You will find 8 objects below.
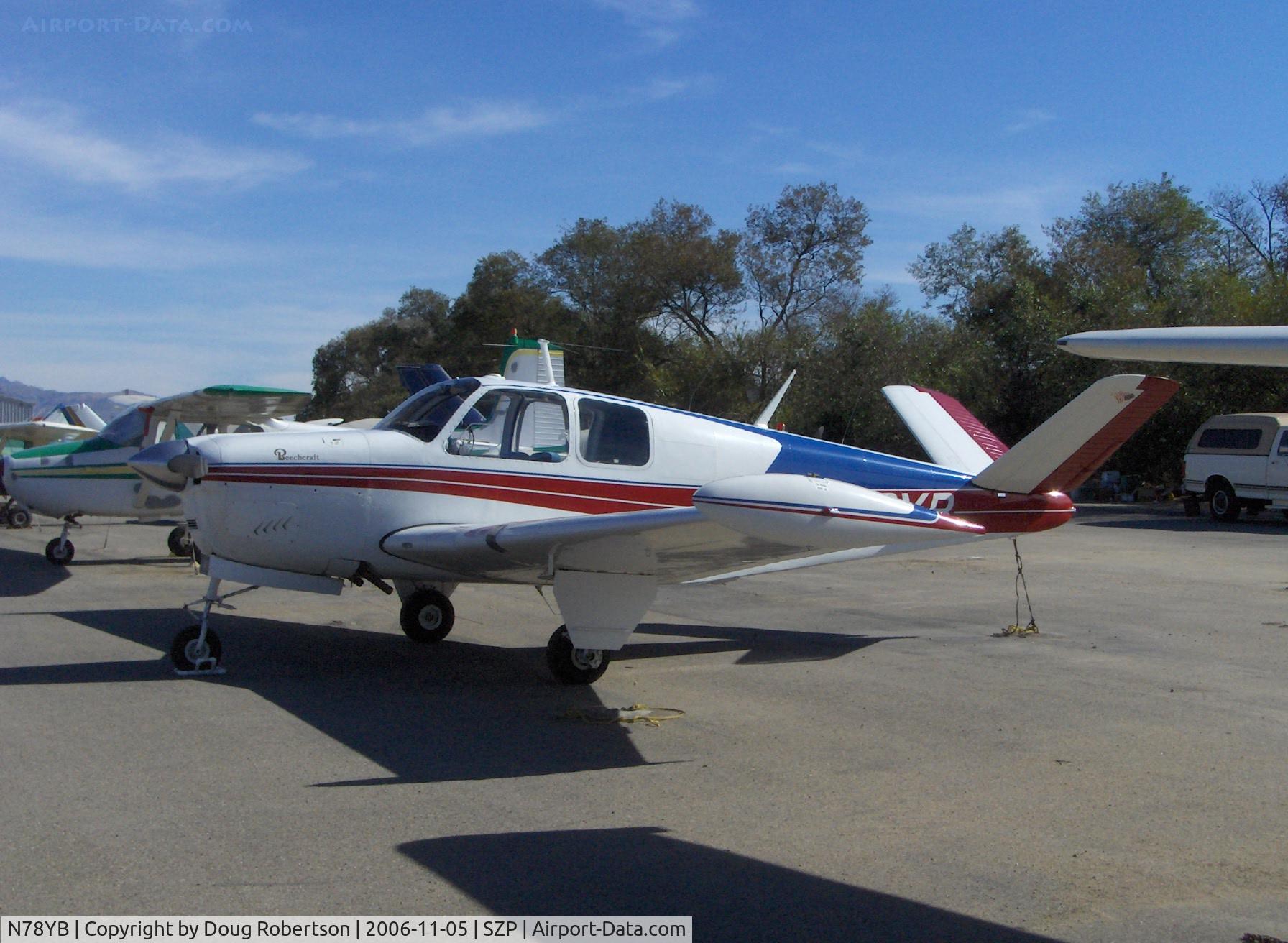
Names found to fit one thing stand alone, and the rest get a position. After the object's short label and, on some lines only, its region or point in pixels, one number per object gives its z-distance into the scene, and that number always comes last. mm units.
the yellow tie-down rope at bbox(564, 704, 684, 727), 6547
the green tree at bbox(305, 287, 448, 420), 60562
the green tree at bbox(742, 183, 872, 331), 40594
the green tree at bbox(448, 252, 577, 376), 40344
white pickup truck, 22938
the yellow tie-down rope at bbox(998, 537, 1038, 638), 9633
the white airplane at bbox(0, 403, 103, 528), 23031
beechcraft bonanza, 6957
